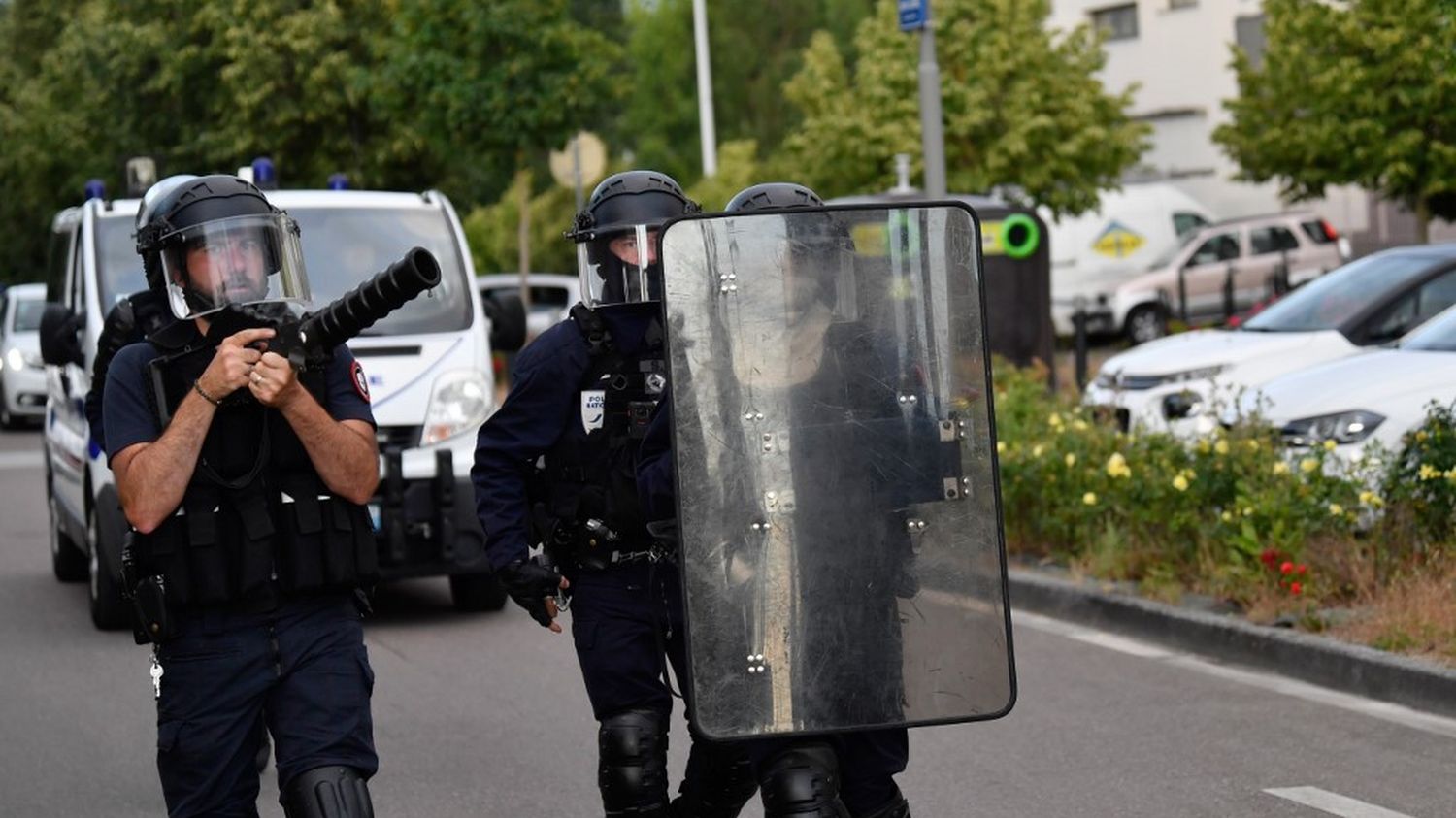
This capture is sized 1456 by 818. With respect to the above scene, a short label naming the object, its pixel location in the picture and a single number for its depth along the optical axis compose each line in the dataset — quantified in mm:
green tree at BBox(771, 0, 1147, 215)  32594
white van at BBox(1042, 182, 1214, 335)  34250
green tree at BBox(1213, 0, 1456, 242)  26594
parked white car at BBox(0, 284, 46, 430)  27391
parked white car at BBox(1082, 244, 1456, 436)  13758
